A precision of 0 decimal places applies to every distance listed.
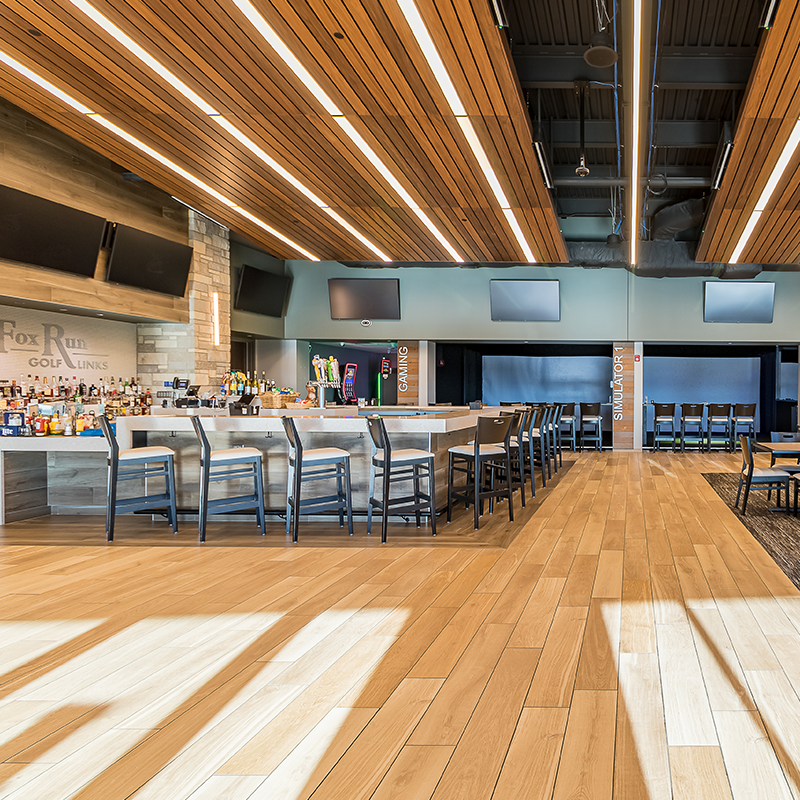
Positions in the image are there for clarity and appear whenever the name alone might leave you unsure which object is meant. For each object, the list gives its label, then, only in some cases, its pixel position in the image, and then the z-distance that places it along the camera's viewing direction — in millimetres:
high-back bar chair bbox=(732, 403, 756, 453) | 12789
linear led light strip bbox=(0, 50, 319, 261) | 4801
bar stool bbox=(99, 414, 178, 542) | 4891
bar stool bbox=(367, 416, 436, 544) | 4938
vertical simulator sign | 13156
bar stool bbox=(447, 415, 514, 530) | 5250
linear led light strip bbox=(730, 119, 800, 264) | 5695
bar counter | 5301
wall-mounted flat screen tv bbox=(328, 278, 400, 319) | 13039
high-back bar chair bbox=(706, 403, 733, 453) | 12742
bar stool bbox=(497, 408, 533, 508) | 6343
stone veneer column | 8836
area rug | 4341
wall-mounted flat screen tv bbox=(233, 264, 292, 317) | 11031
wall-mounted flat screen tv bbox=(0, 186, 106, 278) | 6000
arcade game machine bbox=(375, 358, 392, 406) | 14180
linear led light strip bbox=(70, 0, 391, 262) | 4062
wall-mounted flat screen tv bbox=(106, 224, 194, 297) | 7445
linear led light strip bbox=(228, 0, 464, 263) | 3983
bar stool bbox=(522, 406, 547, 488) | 7193
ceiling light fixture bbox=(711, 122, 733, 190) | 6035
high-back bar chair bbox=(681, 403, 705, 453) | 12723
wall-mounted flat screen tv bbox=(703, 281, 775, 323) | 12672
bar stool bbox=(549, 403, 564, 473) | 9820
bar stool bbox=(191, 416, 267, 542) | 4945
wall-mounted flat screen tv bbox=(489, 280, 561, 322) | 12984
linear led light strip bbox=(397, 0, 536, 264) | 3924
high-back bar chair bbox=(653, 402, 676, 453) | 12812
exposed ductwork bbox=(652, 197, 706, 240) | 9359
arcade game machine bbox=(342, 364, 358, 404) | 8171
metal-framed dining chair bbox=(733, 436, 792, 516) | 6012
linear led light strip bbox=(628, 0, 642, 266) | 3938
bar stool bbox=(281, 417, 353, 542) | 4984
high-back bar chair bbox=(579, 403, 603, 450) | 13094
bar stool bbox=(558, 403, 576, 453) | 13420
